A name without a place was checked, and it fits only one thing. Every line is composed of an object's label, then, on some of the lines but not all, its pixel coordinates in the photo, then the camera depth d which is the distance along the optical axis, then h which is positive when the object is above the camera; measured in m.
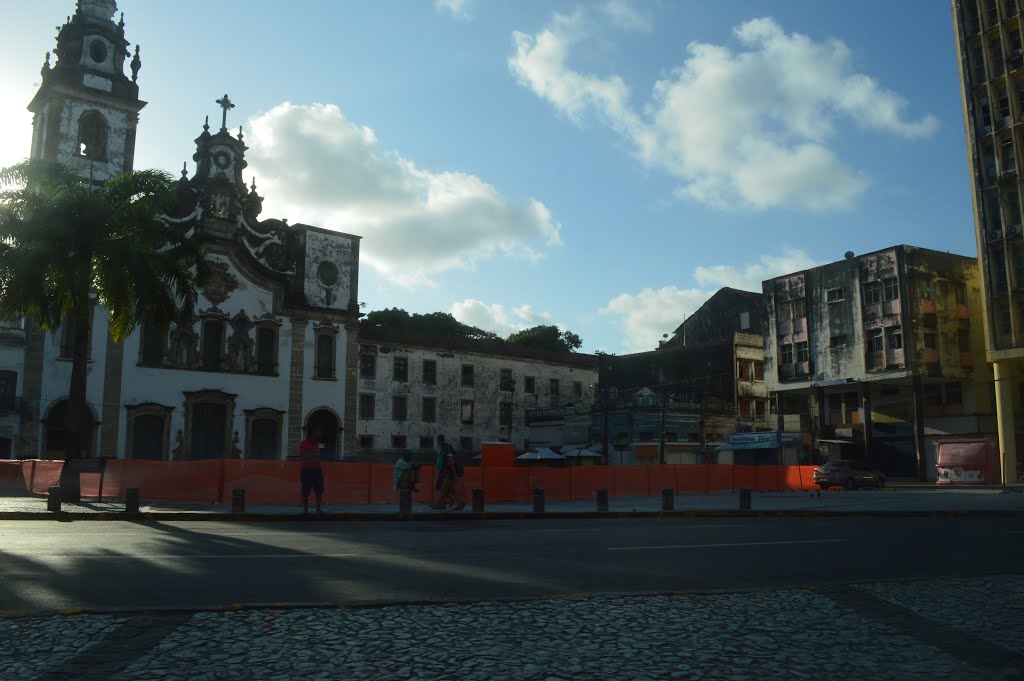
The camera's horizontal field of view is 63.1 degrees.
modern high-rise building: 42.75 +14.68
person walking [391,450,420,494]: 22.44 -0.41
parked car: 39.19 -0.92
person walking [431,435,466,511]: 21.44 -0.53
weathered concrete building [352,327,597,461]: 52.81 +4.43
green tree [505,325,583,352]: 85.05 +12.14
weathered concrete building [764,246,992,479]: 48.84 +6.13
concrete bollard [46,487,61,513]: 18.11 -0.91
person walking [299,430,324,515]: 18.45 -0.24
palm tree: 22.80 +5.78
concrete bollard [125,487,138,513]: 18.39 -0.93
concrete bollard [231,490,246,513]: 19.22 -1.00
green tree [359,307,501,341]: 73.56 +12.39
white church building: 37.22 +6.10
